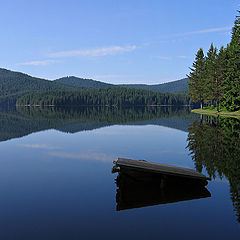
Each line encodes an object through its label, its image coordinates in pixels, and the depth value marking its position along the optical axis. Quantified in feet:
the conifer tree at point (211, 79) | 231.71
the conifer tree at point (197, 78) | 287.07
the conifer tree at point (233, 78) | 174.91
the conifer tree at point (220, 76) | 220.66
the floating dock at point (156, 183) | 40.27
